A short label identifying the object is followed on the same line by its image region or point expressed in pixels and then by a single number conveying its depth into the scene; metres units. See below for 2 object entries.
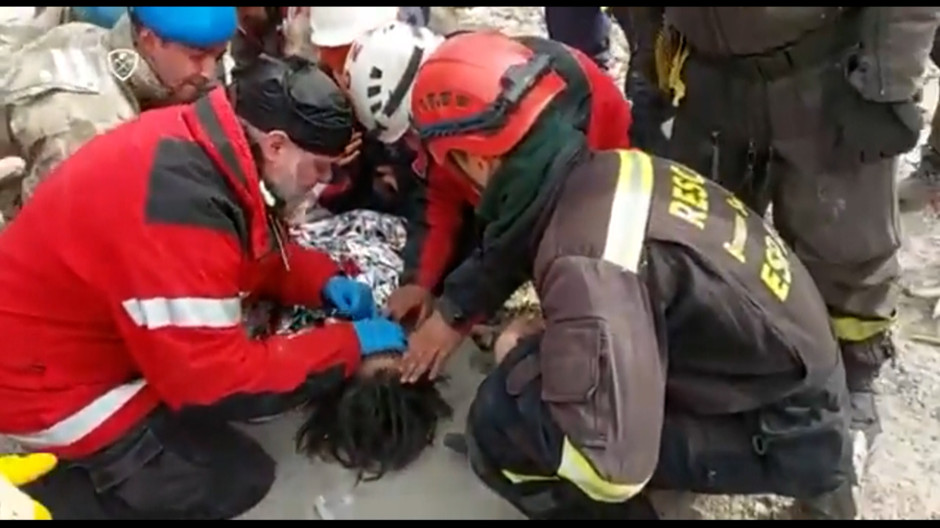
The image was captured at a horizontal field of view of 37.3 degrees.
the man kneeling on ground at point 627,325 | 1.82
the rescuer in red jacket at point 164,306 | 2.02
